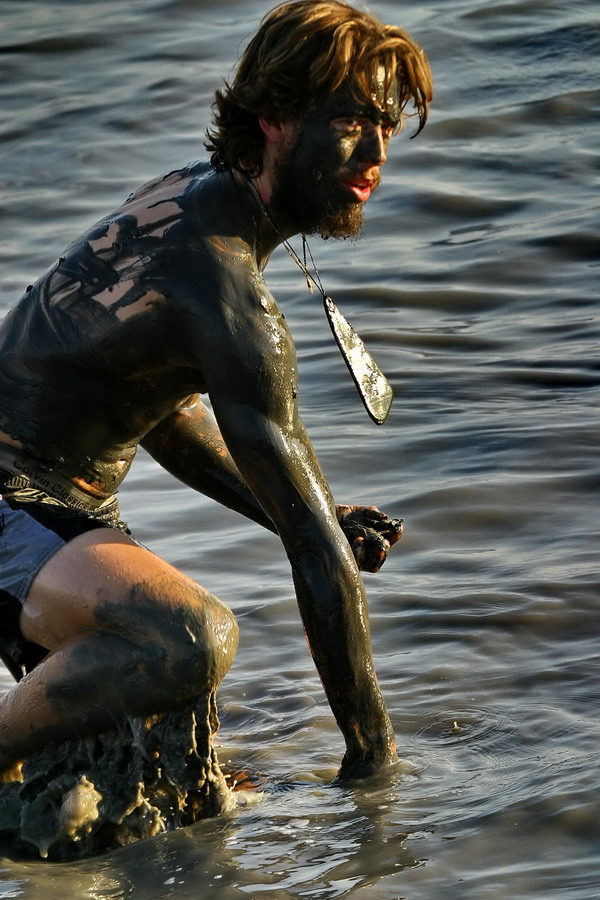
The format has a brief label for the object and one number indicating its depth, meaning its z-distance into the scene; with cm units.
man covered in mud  654
